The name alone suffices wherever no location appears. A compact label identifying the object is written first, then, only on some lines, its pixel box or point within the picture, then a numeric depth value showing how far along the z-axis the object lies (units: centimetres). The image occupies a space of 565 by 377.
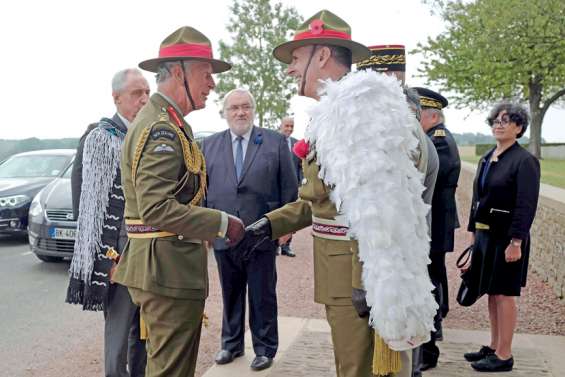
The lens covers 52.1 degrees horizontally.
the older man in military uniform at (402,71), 332
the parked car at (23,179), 986
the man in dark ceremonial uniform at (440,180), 481
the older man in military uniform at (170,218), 267
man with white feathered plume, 230
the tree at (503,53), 2034
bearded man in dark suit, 471
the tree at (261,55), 2597
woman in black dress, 437
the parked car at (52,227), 797
